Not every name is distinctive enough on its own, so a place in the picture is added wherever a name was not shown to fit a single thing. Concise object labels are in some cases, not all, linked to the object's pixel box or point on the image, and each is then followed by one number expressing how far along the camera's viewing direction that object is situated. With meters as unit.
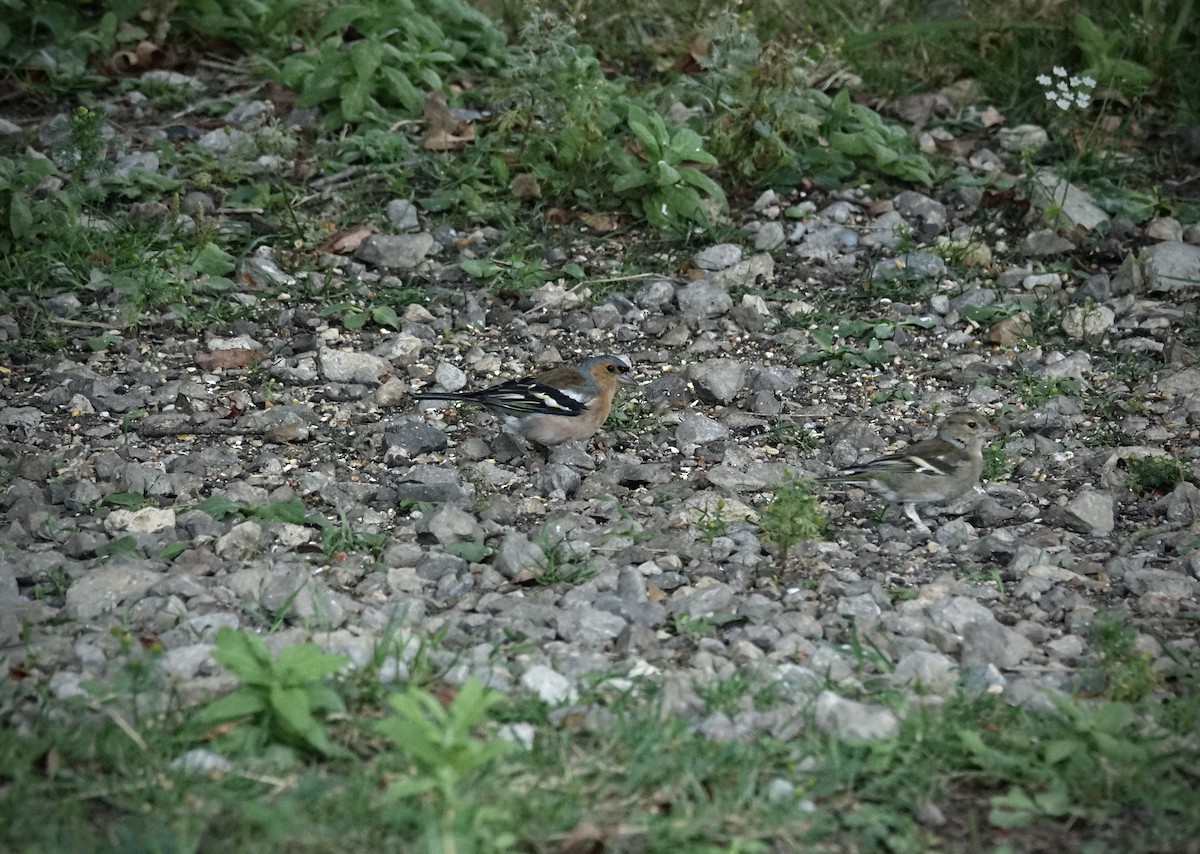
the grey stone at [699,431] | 12.41
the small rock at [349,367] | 13.14
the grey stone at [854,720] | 7.77
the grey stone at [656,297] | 14.59
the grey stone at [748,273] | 14.87
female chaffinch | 10.81
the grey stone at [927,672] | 8.43
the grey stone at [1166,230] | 15.35
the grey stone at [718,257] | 15.01
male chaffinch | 11.98
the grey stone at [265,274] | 14.51
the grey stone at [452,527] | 10.34
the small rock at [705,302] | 14.42
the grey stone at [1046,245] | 15.21
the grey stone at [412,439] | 12.09
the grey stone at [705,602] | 9.28
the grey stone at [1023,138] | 16.91
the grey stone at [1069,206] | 15.40
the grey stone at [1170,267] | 14.67
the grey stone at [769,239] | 15.38
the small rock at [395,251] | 14.87
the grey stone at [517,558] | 9.84
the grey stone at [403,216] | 15.30
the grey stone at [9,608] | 8.45
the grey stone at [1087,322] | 13.99
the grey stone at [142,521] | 10.23
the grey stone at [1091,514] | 10.77
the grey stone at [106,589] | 8.84
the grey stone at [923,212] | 15.66
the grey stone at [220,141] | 16.37
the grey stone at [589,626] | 8.95
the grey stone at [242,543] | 9.94
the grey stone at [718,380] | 13.01
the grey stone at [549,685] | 8.14
